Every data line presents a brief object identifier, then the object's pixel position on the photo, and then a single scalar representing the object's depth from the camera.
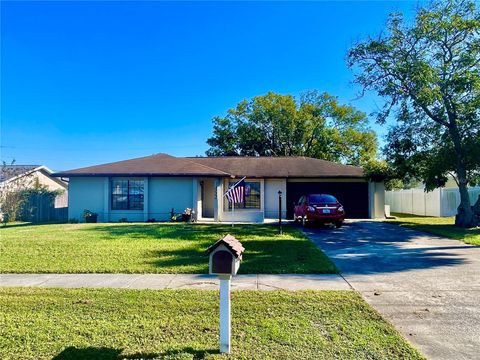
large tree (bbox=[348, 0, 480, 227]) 14.91
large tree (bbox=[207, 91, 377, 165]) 39.09
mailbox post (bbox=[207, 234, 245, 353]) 3.87
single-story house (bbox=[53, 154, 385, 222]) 20.38
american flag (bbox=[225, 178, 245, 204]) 15.14
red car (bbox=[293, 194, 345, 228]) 15.97
